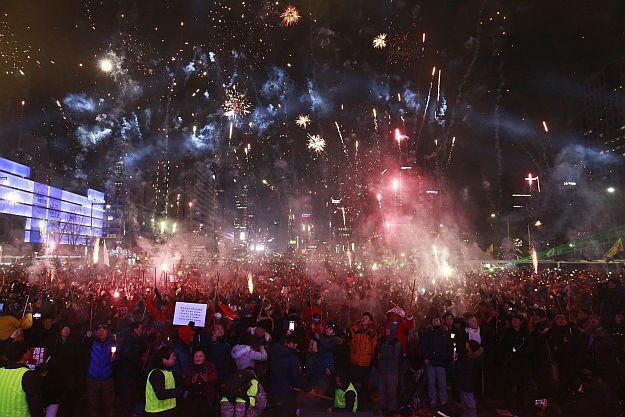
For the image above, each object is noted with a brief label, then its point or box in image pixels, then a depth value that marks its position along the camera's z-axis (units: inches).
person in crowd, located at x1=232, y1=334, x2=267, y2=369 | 270.5
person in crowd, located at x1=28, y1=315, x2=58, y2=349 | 301.3
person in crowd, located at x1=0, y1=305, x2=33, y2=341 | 306.9
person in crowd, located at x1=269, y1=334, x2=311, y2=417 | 256.1
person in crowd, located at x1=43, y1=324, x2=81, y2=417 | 262.7
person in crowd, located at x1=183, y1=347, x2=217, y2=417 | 226.4
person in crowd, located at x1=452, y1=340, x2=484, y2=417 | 300.7
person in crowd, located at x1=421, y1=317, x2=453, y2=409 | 321.1
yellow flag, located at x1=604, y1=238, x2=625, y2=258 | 1082.1
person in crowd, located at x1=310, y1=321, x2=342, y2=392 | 279.4
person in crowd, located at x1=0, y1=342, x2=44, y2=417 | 179.3
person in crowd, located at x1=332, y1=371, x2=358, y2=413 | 247.6
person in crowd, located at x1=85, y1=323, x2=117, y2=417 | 264.8
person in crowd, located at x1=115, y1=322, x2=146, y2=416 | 285.9
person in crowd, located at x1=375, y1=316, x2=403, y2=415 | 309.9
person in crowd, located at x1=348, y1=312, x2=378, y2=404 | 319.6
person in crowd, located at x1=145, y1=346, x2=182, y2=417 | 209.6
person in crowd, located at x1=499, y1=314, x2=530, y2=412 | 333.4
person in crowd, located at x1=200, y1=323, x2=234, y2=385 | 278.4
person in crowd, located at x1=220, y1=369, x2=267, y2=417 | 195.3
